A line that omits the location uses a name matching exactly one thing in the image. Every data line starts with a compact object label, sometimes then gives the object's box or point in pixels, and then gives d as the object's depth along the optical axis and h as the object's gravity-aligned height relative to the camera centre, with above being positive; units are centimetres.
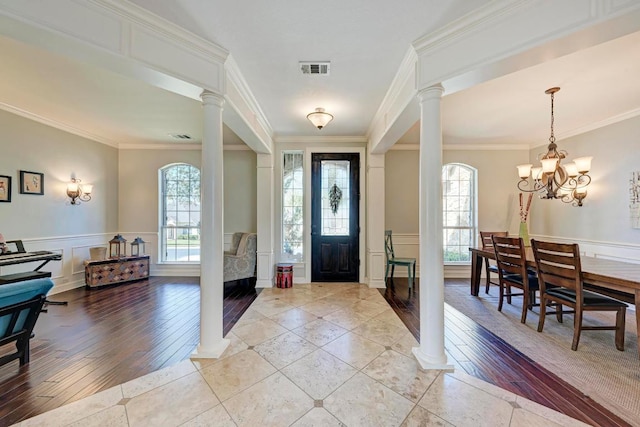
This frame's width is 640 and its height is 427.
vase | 477 -34
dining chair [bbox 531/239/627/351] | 252 -83
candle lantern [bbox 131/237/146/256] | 536 -72
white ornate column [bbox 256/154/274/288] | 487 -12
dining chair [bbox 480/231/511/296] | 424 -56
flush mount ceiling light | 352 +129
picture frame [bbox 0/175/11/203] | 369 +33
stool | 475 -116
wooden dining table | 219 -57
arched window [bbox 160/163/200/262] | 576 +3
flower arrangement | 530 +7
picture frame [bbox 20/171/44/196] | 394 +45
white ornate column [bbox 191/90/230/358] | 242 -13
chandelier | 343 +57
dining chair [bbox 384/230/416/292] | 462 -87
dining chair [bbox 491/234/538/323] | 324 -74
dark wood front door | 515 -20
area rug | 192 -132
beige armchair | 461 -85
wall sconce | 456 +37
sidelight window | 524 +15
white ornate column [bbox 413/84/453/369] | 226 -16
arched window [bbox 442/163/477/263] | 579 +5
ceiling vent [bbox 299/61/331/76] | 260 +148
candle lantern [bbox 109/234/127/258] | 511 -71
